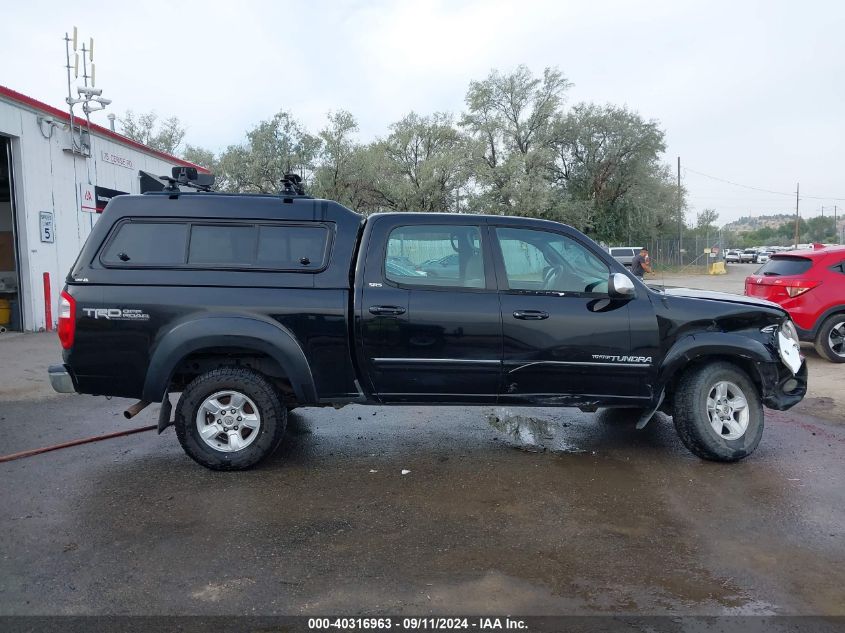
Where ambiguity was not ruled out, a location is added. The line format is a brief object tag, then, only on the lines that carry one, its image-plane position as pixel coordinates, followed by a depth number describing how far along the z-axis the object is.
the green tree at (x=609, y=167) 38.06
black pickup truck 4.59
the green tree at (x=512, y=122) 36.66
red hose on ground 5.06
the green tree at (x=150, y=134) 44.41
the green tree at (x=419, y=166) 33.69
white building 11.80
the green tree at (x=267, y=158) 32.59
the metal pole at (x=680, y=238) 42.18
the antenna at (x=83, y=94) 12.85
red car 8.95
